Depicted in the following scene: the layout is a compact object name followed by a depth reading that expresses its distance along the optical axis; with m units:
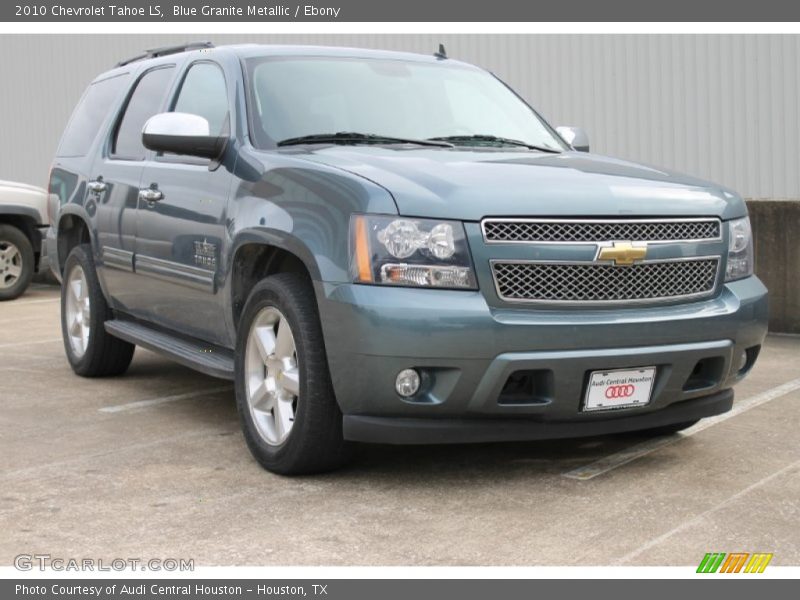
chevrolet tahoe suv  4.45
